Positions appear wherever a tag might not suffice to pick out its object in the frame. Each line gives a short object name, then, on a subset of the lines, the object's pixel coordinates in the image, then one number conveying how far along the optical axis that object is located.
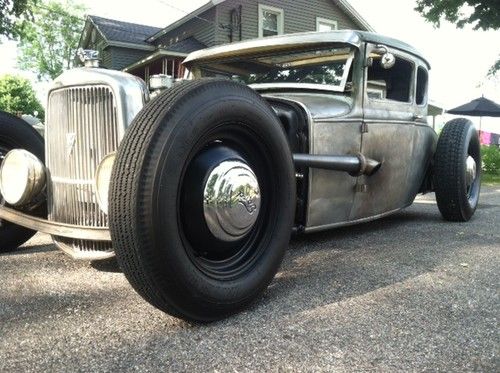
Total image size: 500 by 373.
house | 16.34
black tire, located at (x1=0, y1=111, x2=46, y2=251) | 3.10
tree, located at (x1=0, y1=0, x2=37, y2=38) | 12.77
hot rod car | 1.79
